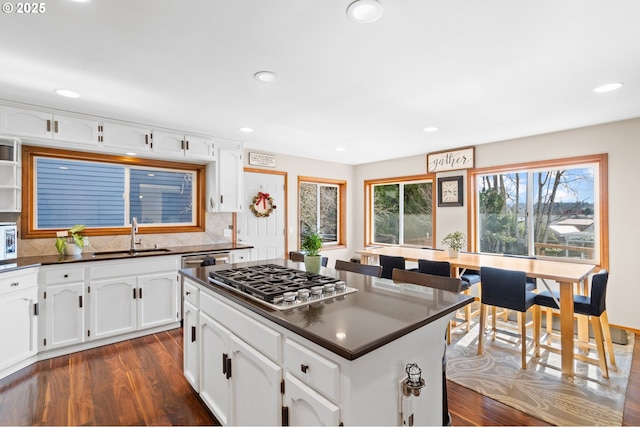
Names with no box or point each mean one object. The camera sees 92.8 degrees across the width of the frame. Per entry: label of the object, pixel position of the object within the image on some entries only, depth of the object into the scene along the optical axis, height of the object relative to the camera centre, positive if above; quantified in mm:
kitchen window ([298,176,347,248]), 5902 +171
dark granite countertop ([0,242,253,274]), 2744 -424
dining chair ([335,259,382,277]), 2490 -442
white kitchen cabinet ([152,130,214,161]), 3725 +911
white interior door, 5000 -95
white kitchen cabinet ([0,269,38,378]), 2518 -894
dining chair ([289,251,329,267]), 3118 -431
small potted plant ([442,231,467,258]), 3662 -358
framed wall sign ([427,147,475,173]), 4762 +917
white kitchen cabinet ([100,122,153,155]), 3367 +893
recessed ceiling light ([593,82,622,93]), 2504 +1084
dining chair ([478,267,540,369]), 2658 -705
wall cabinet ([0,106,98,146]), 2839 +900
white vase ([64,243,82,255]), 3312 -356
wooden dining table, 2547 -504
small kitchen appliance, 2777 -224
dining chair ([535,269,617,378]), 2520 -800
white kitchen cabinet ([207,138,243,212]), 4285 +544
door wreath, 5066 +190
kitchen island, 1096 -600
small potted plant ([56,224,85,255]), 3287 -273
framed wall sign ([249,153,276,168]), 5031 +957
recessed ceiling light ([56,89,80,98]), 2613 +1080
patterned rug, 2090 -1340
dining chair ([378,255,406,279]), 3583 -559
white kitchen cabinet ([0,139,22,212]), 2895 +364
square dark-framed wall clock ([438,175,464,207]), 4919 +409
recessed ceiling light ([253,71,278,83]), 2326 +1093
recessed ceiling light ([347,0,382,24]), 1545 +1080
